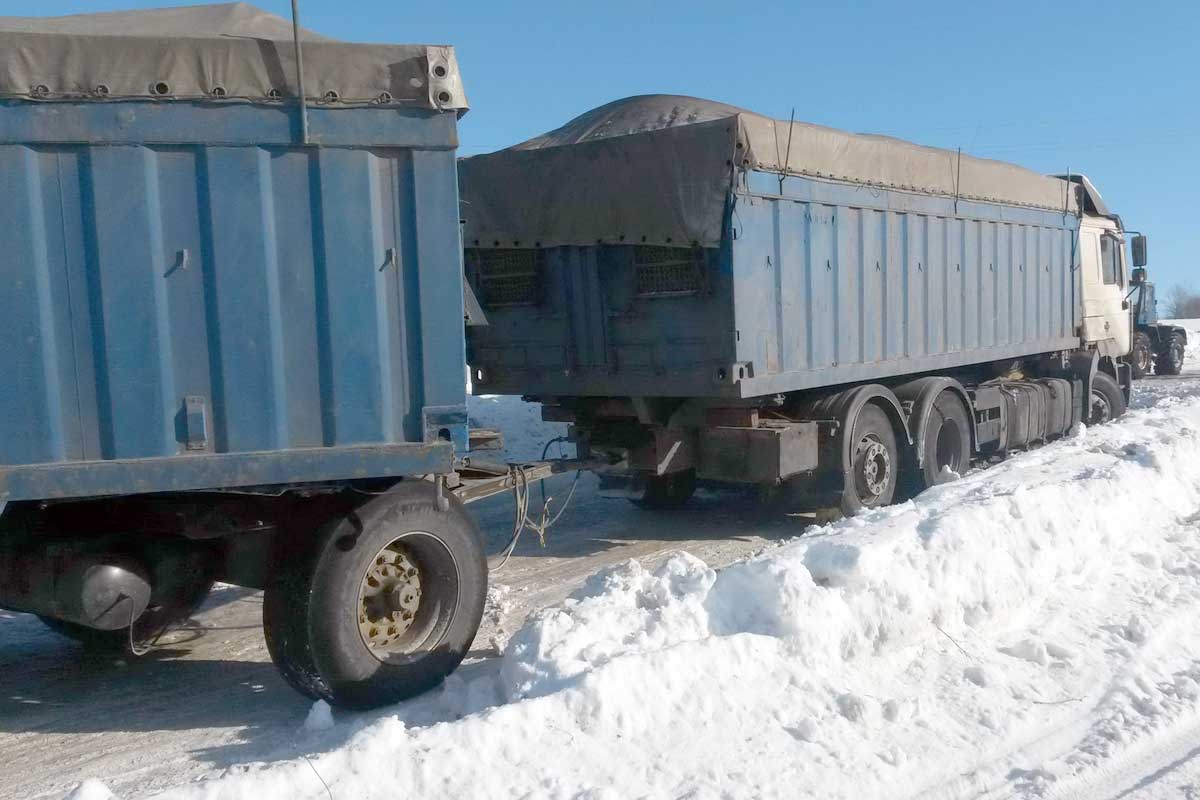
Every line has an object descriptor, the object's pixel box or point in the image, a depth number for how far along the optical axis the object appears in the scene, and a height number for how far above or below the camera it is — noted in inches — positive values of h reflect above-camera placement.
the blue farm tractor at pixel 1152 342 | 986.1 -18.6
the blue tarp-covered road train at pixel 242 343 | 166.6 +2.8
